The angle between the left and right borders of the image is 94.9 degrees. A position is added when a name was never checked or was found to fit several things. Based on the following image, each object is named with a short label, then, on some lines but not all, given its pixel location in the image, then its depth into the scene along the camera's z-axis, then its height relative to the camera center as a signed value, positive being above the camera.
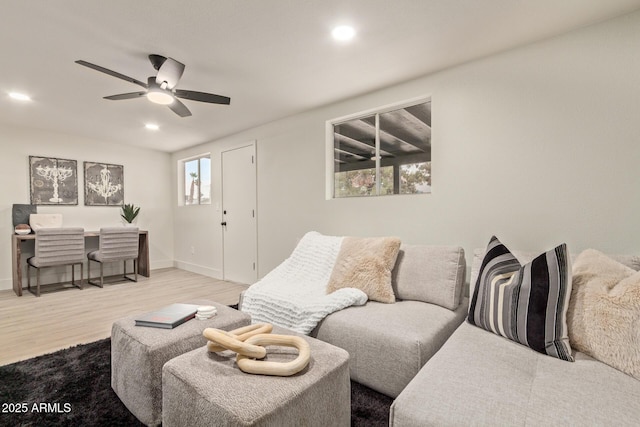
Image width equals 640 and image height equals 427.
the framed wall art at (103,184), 4.68 +0.46
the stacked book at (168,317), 1.54 -0.58
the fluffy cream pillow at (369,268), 2.07 -0.42
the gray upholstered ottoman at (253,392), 0.92 -0.62
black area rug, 1.41 -1.00
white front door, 4.10 -0.05
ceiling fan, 2.17 +0.99
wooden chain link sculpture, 1.06 -0.55
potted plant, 4.88 -0.02
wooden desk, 3.77 -0.54
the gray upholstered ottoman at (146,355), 1.35 -0.69
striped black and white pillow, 1.27 -0.44
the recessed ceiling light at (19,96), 2.93 +1.18
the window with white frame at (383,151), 2.69 +0.60
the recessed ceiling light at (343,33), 1.91 +1.19
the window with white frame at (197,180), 5.02 +0.56
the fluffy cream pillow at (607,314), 1.10 -0.42
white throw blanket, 1.91 -0.61
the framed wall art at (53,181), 4.21 +0.47
